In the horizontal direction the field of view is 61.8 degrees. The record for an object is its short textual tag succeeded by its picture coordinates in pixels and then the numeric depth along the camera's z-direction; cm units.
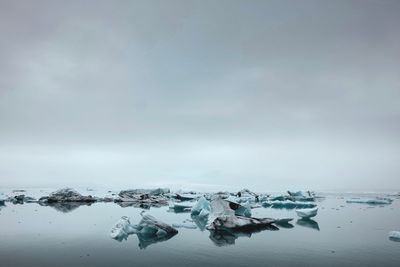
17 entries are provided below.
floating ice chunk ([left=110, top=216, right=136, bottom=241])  1241
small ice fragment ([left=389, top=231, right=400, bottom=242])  1226
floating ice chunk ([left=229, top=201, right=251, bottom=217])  1817
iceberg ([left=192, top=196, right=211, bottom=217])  2155
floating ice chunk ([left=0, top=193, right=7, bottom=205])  2917
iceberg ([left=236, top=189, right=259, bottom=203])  3751
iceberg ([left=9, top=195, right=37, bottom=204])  3400
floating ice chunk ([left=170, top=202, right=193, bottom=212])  2597
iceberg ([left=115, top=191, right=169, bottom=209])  3225
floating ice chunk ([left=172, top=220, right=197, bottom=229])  1566
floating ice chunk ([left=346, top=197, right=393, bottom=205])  3384
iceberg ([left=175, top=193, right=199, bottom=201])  4001
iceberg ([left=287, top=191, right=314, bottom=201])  4100
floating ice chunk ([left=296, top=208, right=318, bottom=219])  1886
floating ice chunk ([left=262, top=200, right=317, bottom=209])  2984
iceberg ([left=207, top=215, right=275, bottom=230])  1500
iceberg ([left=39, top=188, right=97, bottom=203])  3381
